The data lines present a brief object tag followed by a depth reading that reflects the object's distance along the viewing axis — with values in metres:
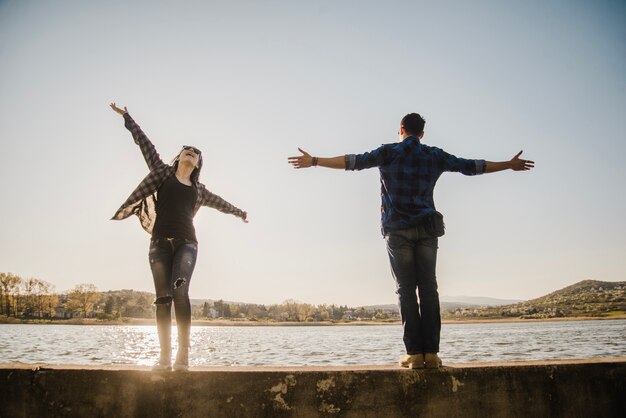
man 3.63
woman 3.82
